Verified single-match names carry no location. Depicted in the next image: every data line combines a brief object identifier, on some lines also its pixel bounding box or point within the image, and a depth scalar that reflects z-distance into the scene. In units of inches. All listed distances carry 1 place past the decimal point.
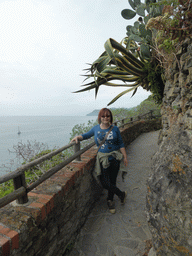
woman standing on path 96.0
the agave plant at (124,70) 152.3
